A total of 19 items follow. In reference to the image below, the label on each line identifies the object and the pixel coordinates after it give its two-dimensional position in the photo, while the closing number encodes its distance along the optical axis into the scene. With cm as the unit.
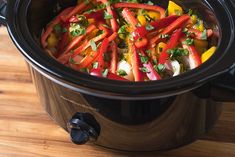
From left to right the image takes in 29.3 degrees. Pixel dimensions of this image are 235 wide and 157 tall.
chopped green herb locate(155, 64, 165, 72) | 90
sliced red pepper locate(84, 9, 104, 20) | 102
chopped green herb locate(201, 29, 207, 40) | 98
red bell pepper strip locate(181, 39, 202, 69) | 91
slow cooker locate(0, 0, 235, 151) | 76
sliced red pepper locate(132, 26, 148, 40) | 95
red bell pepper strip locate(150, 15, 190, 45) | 97
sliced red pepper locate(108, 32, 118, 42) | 97
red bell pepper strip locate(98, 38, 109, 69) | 90
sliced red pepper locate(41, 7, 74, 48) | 97
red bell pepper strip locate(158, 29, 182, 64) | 91
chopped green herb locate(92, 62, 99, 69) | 89
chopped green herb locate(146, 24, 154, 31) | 97
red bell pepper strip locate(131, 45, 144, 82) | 88
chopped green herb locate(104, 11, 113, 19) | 102
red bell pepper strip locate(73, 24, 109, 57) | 95
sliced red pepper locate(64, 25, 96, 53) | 97
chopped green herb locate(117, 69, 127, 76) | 89
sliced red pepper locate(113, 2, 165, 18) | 104
